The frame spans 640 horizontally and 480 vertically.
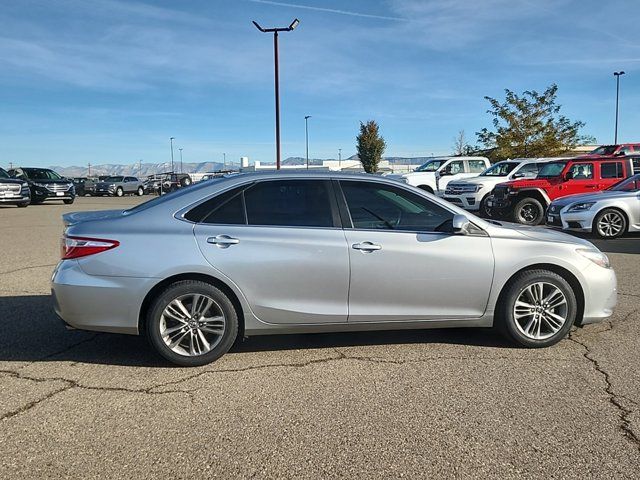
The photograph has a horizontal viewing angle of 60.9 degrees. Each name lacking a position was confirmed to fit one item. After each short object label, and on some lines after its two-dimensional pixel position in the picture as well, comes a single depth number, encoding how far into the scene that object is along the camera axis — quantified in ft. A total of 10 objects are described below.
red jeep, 47.39
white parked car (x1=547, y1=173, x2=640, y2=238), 37.78
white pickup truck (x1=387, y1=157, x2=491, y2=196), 62.34
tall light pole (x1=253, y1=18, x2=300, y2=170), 79.15
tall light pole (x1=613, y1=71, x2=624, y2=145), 149.42
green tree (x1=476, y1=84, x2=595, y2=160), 113.80
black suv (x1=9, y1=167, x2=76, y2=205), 83.71
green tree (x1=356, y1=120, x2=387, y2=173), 201.87
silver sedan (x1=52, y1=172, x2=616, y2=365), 13.46
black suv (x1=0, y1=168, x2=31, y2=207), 70.69
